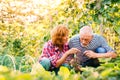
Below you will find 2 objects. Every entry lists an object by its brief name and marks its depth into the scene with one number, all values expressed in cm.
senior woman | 427
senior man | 429
